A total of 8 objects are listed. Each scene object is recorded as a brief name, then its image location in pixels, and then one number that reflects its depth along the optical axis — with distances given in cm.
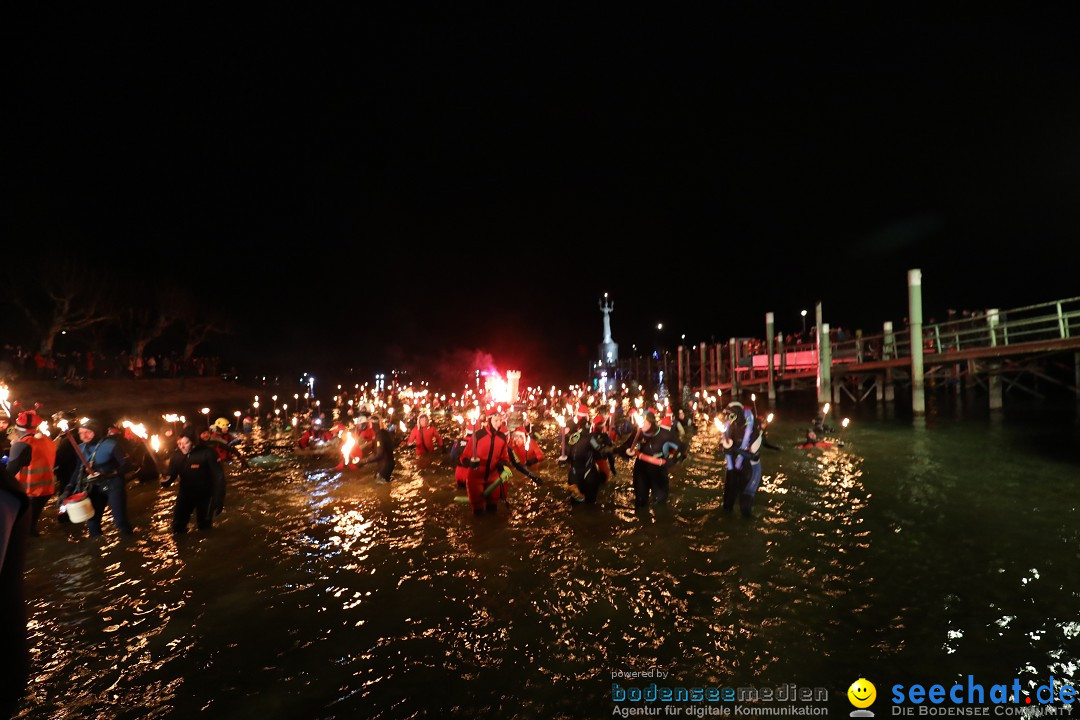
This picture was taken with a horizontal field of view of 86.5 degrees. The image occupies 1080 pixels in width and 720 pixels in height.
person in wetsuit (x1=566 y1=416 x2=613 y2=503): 1020
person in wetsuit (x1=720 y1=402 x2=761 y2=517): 885
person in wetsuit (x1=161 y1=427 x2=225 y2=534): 850
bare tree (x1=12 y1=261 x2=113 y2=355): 3606
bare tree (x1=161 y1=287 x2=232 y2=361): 4622
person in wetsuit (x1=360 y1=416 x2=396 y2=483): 1255
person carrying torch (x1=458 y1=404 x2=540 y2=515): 947
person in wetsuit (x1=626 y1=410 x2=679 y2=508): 956
